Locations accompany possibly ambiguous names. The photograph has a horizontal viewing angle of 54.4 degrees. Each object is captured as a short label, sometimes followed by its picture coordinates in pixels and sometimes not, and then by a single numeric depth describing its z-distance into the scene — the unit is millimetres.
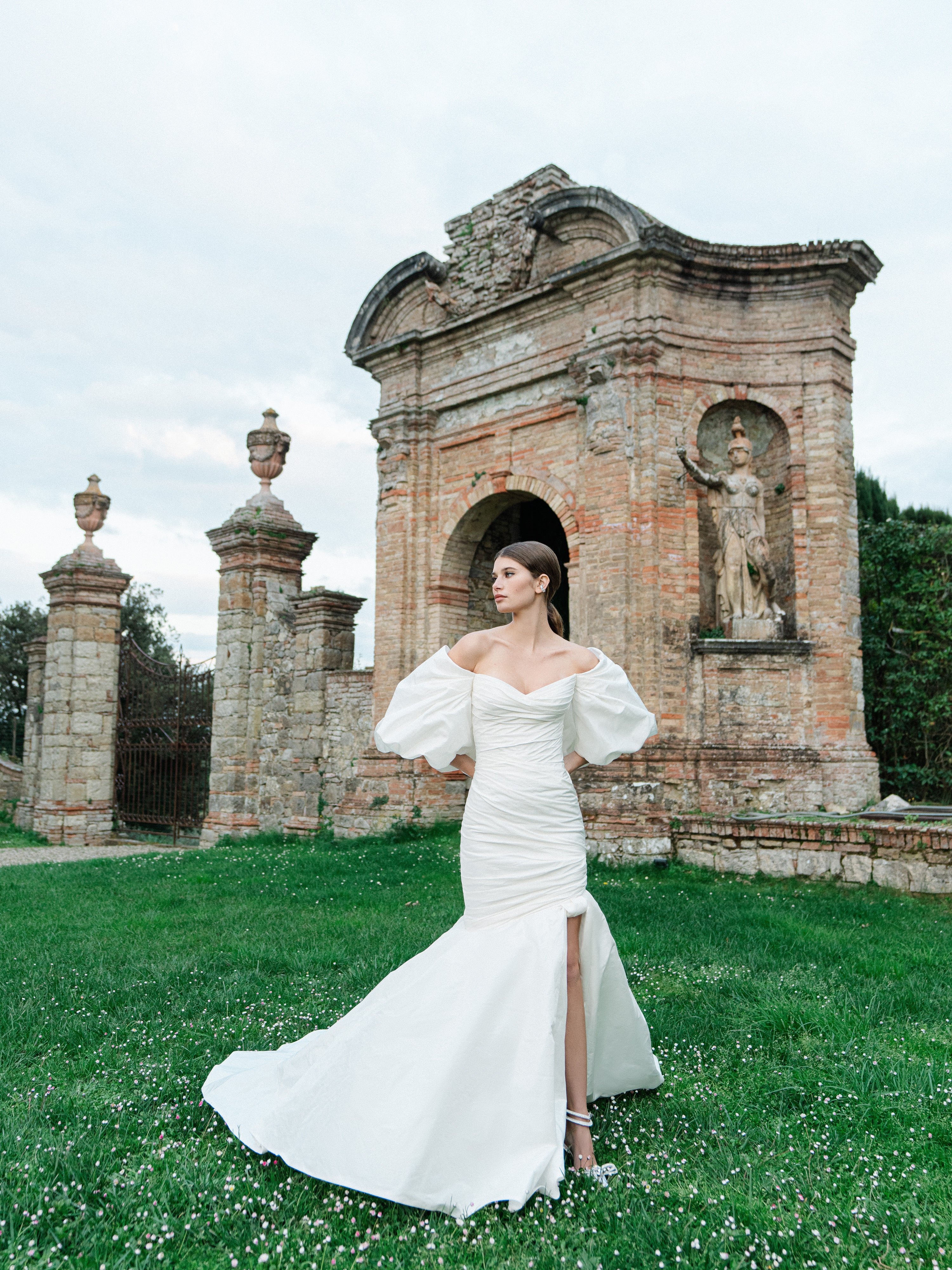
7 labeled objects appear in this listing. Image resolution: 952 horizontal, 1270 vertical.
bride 2705
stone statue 10102
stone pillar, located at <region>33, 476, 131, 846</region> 14398
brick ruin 9578
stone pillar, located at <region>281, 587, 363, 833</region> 12656
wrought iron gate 14008
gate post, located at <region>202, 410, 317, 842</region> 13039
